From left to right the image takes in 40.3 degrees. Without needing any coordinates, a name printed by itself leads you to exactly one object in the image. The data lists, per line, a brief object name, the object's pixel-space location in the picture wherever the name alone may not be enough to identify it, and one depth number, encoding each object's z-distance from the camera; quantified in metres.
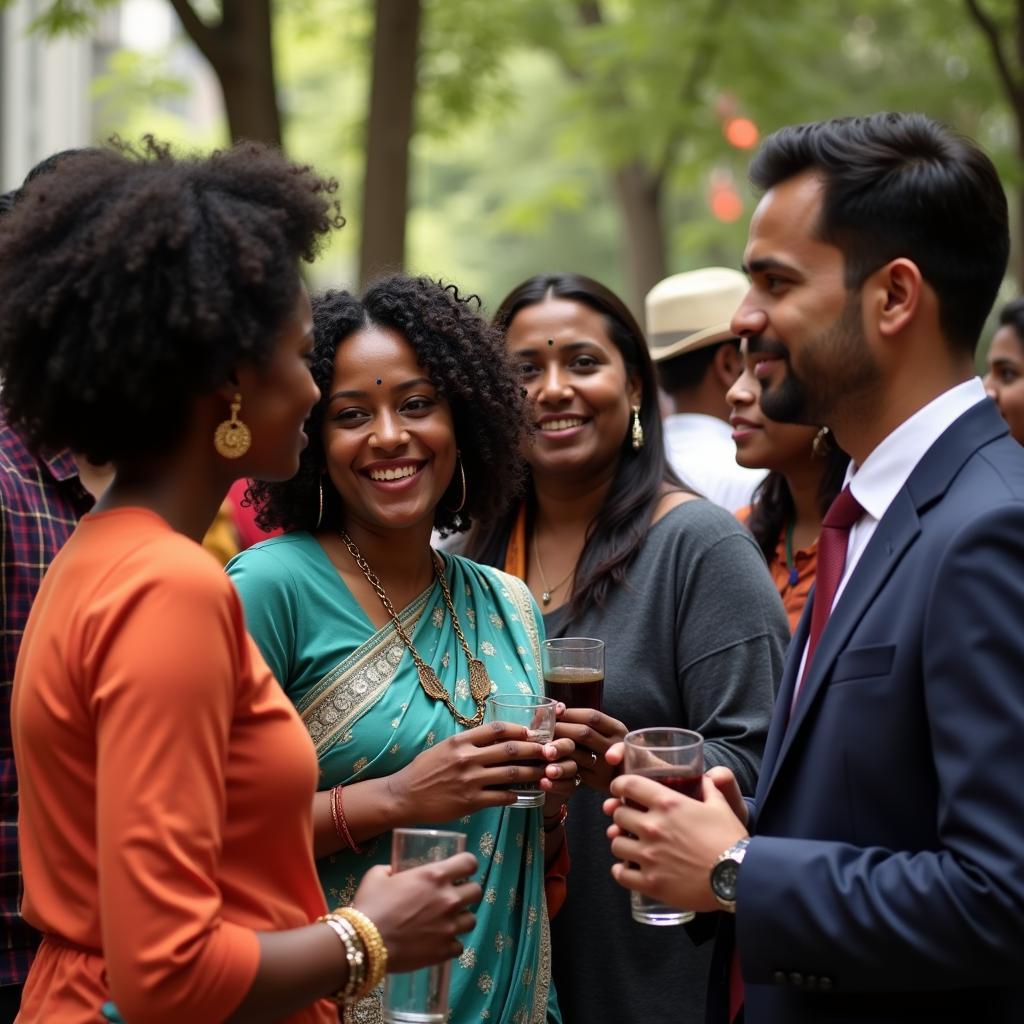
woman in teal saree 3.08
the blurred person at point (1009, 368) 6.34
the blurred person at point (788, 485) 4.68
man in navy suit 2.12
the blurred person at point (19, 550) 3.25
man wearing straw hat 5.75
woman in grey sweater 3.75
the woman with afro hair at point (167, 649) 2.03
